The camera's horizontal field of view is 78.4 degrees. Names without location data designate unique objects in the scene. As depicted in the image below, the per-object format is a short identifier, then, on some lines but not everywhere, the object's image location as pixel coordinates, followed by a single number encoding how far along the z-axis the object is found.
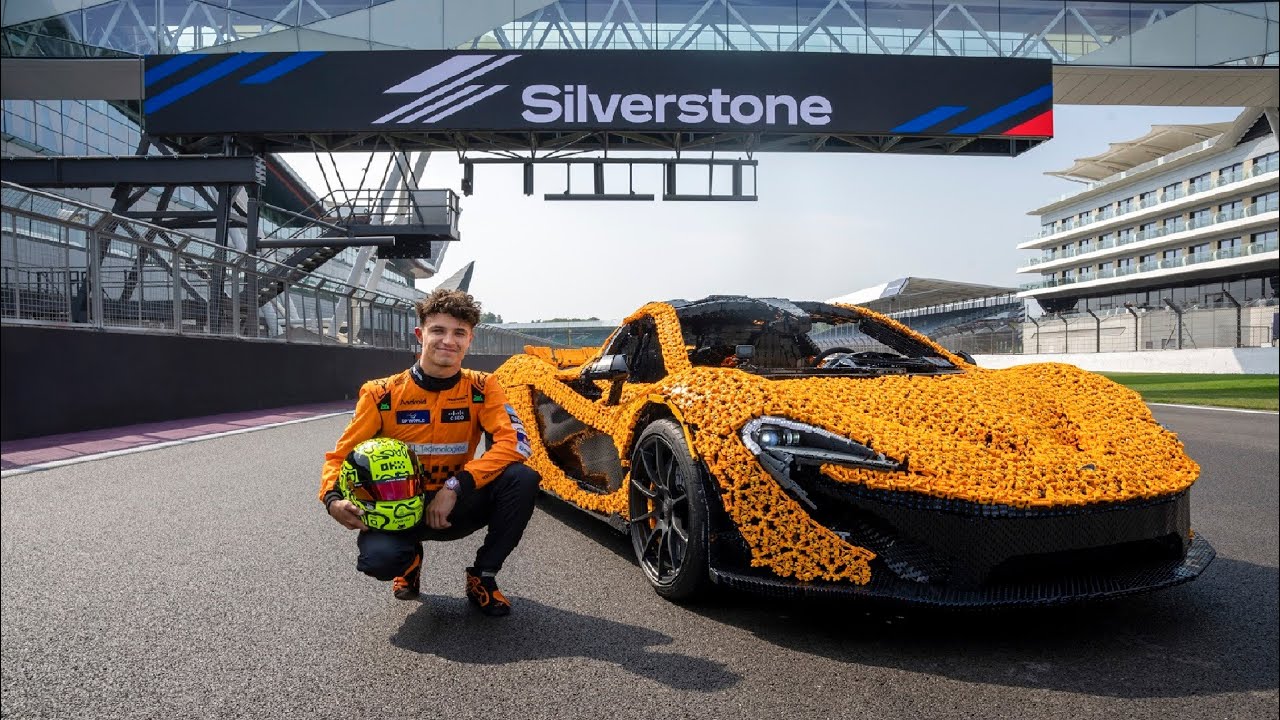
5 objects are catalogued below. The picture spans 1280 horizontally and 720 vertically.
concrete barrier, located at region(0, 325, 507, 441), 7.71
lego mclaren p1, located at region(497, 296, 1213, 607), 2.19
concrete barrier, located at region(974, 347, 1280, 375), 11.89
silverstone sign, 15.52
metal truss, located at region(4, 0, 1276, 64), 15.97
